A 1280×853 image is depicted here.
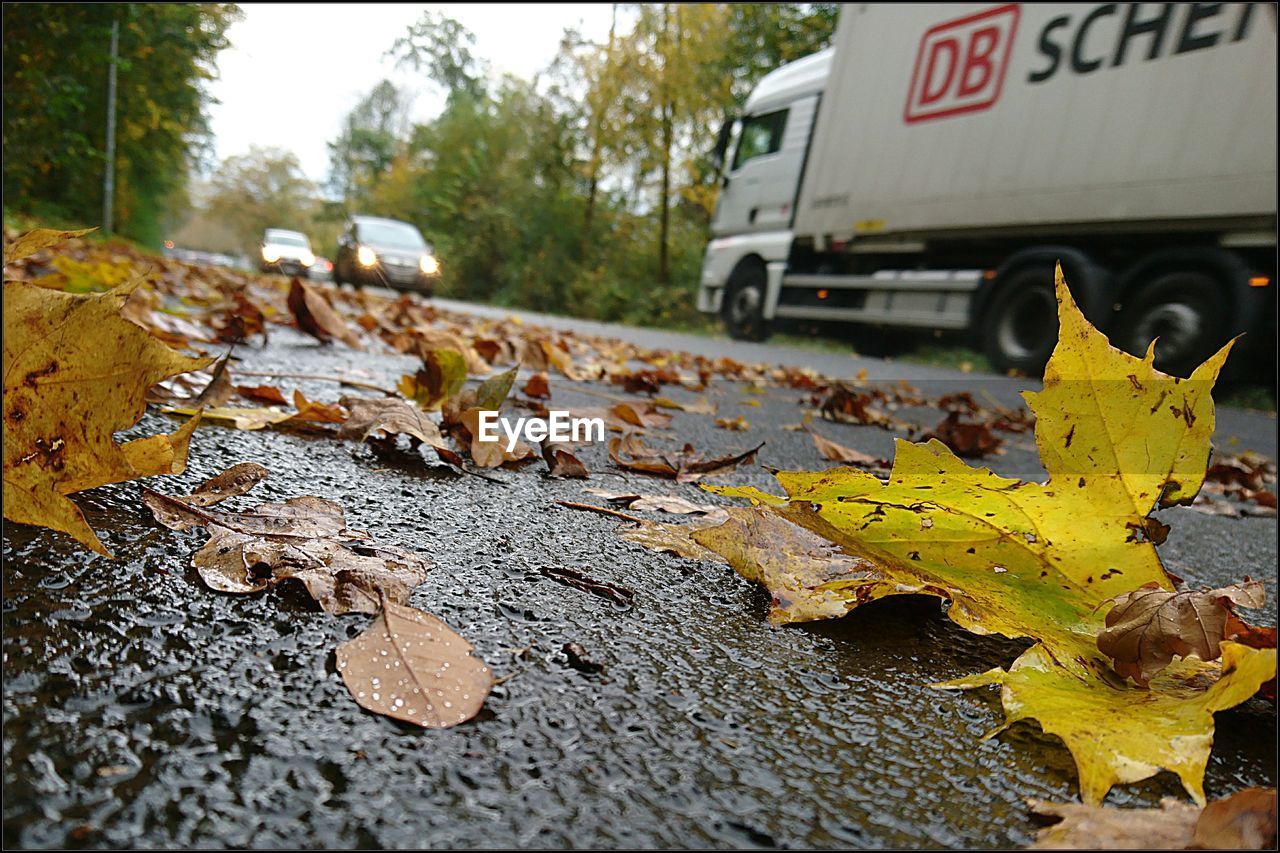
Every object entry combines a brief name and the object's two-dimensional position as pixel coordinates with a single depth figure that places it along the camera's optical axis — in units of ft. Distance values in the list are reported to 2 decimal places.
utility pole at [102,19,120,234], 30.05
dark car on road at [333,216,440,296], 53.47
